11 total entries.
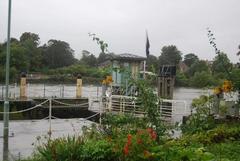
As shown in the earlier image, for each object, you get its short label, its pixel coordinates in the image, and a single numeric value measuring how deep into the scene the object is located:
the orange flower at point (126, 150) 4.36
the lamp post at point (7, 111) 6.81
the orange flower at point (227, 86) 7.92
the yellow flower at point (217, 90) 8.33
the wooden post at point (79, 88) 20.45
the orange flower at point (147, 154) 4.33
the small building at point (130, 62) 16.55
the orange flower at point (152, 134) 4.60
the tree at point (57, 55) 58.00
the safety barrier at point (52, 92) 20.47
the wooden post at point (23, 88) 19.66
